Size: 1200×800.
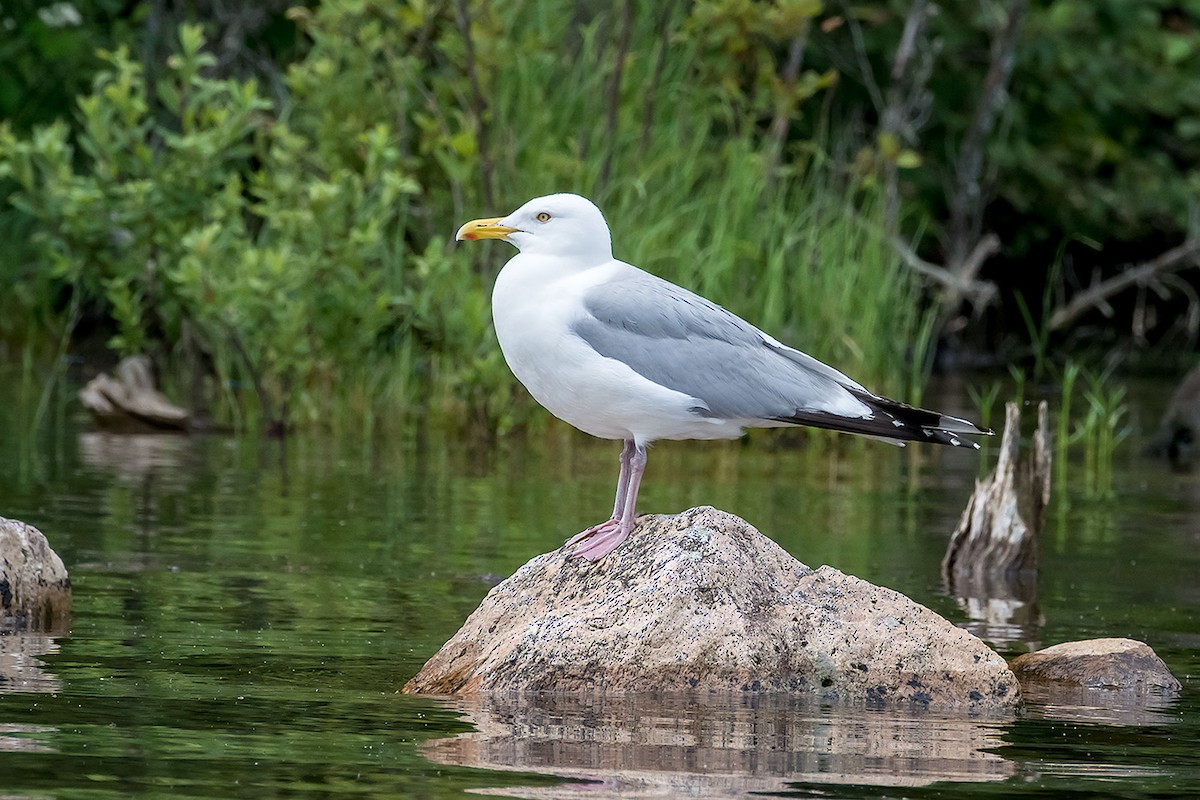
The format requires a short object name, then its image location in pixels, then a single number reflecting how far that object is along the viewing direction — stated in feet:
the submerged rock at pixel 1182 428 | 91.09
